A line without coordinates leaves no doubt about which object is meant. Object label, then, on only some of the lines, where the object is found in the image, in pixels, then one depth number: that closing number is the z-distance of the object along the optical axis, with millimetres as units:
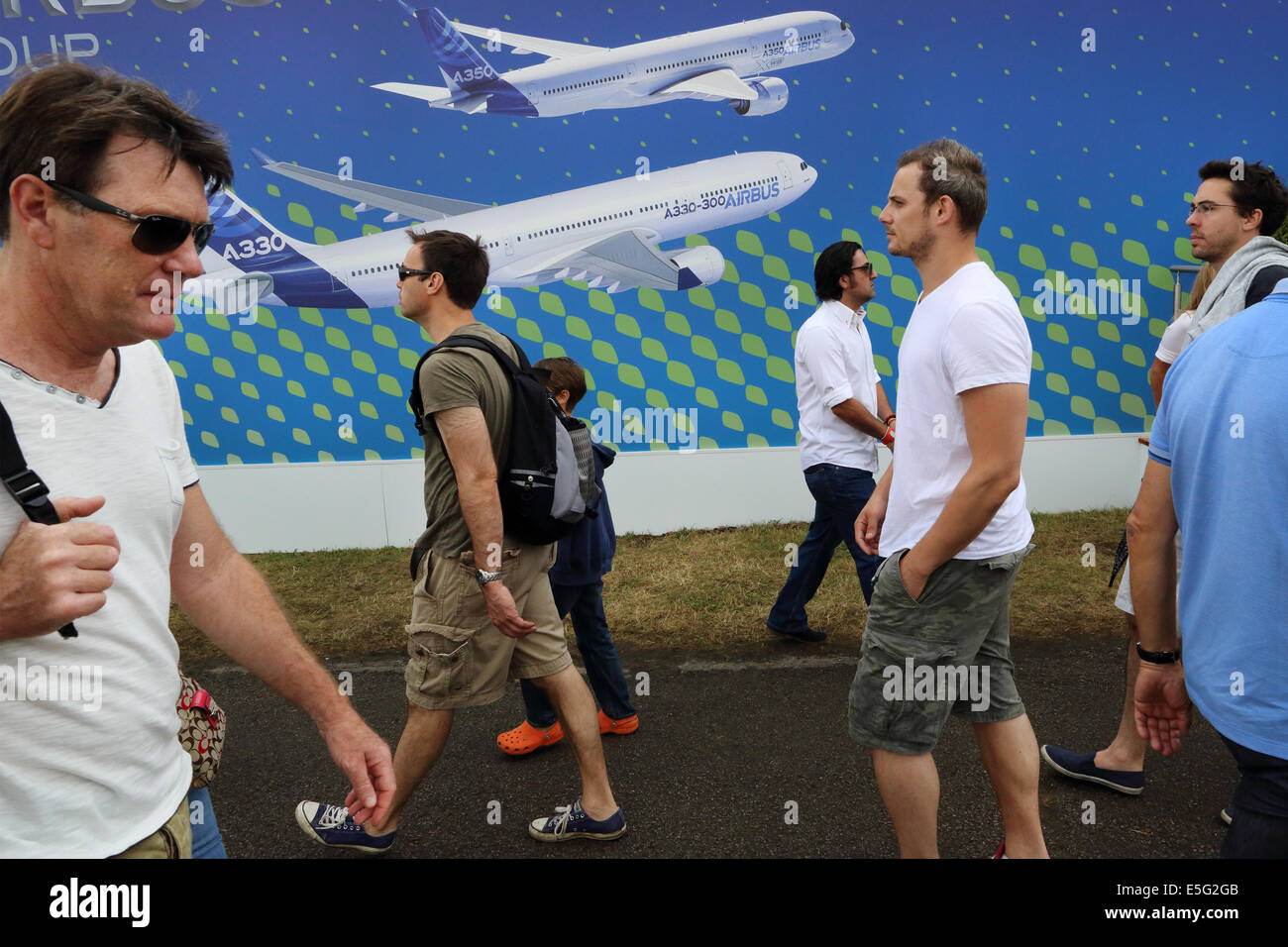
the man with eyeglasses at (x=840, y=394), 4609
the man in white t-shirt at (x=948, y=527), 2367
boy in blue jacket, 3869
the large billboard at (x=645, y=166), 6918
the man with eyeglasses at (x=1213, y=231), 3430
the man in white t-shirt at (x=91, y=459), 1275
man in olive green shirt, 2975
